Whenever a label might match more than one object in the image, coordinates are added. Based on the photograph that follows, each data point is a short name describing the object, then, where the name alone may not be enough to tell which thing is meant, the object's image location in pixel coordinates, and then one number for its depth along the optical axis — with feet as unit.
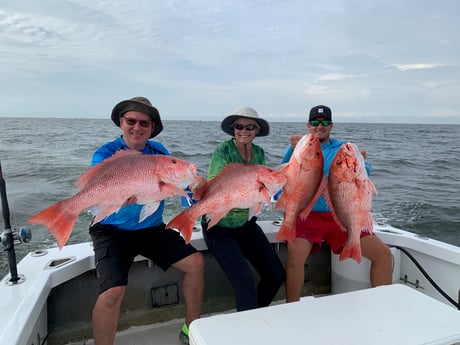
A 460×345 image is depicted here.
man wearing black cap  10.41
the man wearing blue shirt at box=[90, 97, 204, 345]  9.27
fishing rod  8.28
